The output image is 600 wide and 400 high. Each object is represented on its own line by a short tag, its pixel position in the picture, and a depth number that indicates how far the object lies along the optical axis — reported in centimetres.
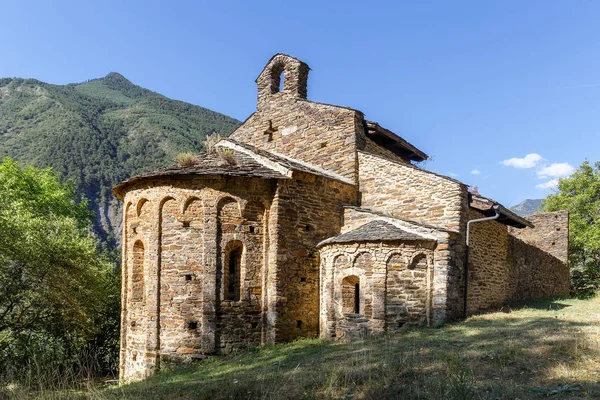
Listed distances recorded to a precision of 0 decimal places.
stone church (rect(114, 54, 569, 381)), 1059
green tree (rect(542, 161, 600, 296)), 2389
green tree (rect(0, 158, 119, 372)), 1341
